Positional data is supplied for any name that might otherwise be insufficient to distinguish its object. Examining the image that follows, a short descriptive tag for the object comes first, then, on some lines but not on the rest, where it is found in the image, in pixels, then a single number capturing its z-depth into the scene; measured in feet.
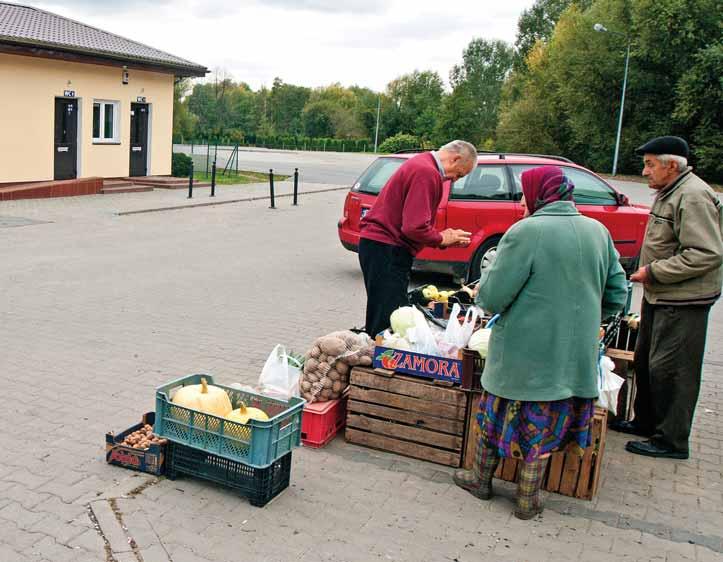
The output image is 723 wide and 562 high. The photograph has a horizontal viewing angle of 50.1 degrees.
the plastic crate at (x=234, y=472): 13.73
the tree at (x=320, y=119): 361.51
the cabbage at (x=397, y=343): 16.57
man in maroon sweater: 17.53
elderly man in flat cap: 16.06
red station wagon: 33.83
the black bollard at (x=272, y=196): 70.55
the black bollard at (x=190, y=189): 72.90
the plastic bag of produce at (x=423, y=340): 16.31
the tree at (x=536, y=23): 277.64
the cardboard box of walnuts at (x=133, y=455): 14.61
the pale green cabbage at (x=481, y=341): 15.40
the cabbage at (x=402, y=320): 17.19
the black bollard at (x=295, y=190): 75.61
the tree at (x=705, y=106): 144.66
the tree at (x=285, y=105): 399.44
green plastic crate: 13.46
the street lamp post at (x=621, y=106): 155.43
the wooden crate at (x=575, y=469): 14.76
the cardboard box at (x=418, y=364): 15.92
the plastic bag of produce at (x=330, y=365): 16.84
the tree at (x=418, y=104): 309.42
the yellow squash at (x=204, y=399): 14.56
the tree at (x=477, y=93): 225.97
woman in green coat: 13.10
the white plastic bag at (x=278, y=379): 16.63
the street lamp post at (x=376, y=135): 310.49
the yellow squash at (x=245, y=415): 14.14
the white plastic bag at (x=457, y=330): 16.31
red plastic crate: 16.43
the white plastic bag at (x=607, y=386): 15.17
